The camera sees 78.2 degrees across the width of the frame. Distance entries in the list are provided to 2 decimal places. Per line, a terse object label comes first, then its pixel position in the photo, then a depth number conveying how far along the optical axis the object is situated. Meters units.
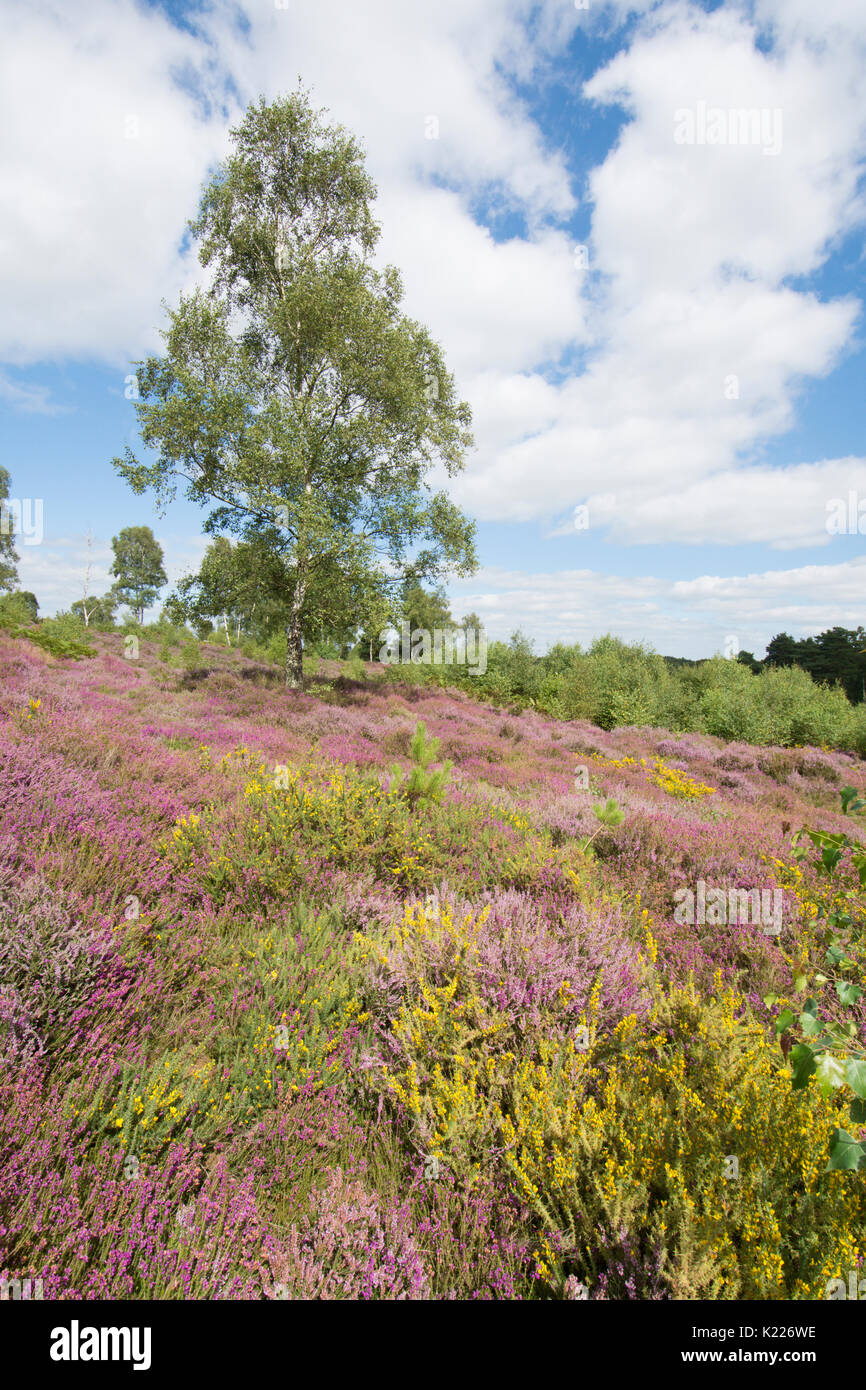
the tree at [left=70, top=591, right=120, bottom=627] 57.14
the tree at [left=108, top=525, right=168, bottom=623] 55.66
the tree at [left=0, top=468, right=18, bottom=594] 38.94
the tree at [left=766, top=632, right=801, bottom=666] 52.69
